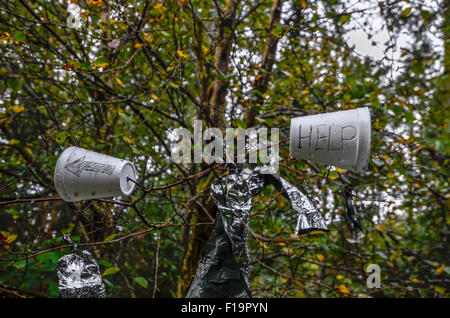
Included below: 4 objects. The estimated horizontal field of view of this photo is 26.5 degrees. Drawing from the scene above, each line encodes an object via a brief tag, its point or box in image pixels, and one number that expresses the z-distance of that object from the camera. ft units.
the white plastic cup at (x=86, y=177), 3.76
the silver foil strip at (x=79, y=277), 3.91
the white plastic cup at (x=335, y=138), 3.76
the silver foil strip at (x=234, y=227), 4.06
